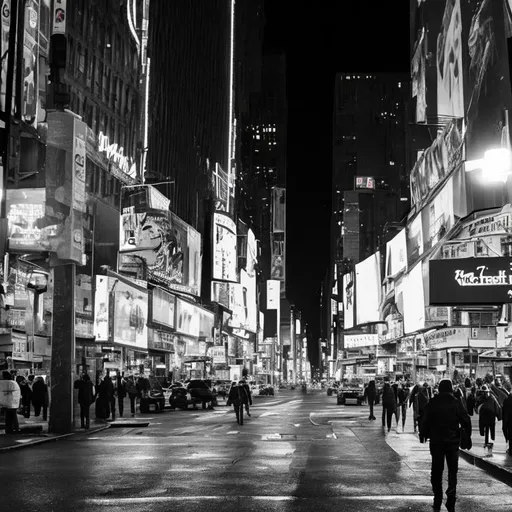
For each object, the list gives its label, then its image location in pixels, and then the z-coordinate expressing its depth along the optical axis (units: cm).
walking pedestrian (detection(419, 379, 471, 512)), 1132
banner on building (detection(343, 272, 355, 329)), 11510
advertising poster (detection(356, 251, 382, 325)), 8506
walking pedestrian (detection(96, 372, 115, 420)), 3353
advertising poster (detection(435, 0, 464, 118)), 4353
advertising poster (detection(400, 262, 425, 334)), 4985
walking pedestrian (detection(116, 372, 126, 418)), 3912
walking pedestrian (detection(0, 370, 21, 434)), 2458
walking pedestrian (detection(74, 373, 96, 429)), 2884
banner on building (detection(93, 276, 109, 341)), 5016
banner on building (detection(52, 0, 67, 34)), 3022
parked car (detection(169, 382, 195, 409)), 4644
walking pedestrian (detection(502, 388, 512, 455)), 1848
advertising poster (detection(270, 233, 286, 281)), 19025
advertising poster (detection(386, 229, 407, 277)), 6247
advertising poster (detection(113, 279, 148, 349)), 5243
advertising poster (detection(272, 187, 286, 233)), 18388
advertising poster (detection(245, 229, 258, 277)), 12820
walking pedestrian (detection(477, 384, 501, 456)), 2069
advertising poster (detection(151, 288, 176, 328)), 6364
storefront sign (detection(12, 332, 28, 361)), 3631
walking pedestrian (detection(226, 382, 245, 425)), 3220
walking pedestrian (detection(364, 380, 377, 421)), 3688
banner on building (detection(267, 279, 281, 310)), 19775
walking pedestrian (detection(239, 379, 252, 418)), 3376
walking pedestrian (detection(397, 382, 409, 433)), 3261
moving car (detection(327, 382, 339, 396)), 8991
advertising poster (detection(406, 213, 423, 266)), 5624
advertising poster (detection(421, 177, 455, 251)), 4541
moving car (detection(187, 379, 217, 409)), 4750
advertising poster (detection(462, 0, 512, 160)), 3709
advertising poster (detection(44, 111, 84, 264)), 2600
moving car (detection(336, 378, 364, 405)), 5862
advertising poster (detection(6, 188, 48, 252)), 3064
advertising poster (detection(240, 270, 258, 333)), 12588
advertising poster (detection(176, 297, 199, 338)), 7446
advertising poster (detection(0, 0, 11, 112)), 2833
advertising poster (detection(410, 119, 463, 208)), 4678
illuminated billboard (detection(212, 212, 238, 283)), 9194
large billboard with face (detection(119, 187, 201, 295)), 5634
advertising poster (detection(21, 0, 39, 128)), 3362
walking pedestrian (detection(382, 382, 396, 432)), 2970
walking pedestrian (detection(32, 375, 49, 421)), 3347
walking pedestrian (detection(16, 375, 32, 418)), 3522
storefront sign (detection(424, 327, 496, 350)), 4399
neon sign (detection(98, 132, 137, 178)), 5548
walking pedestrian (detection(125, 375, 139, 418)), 3997
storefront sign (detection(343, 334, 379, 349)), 10798
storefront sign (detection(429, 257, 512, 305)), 2427
